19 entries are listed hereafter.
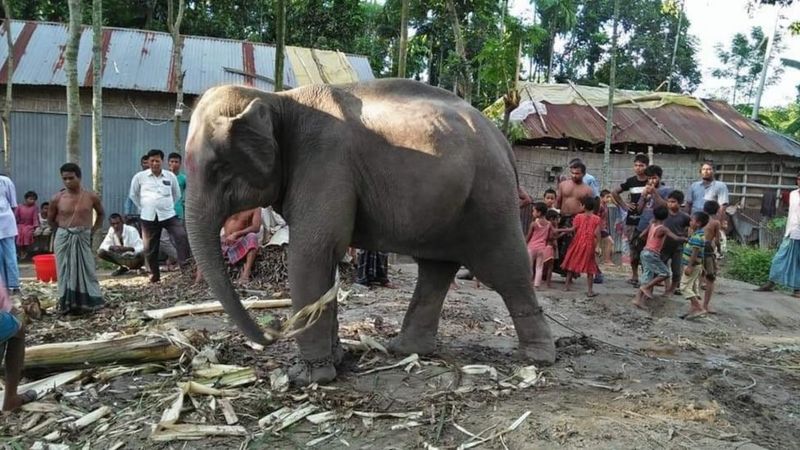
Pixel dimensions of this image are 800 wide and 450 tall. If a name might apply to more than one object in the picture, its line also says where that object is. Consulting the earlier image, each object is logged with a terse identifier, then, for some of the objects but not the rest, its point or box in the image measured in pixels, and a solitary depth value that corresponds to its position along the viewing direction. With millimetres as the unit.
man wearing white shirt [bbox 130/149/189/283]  8609
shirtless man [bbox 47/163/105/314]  6797
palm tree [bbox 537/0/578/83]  23948
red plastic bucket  8805
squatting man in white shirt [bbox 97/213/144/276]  9953
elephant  4008
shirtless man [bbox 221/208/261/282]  8273
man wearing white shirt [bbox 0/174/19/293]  7664
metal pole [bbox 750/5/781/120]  23973
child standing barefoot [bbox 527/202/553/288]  8805
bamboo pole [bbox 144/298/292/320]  6191
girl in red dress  8570
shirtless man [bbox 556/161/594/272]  8953
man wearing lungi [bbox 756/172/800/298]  9617
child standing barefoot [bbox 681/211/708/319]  7598
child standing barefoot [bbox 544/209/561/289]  9029
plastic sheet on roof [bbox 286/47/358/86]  14992
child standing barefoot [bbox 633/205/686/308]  7776
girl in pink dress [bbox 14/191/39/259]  11859
